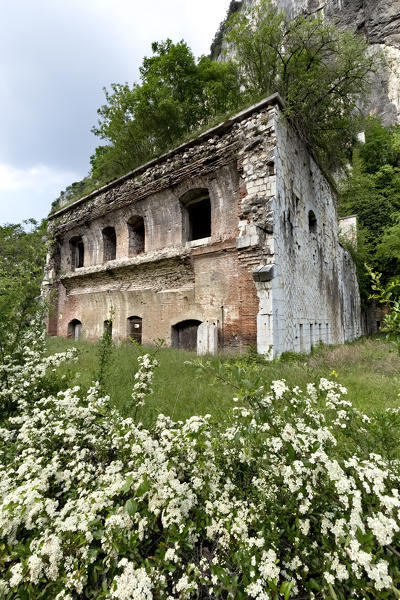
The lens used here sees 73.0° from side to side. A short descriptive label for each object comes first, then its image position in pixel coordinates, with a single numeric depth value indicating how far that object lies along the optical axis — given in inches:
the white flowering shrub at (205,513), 52.3
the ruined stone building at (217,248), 281.1
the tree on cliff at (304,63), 328.2
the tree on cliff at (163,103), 529.0
